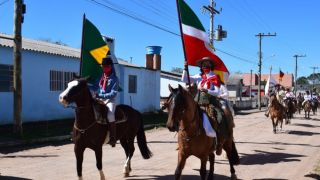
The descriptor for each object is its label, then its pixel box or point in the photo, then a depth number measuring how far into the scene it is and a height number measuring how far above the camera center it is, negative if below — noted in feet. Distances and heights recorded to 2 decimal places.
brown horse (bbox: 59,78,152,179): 27.63 -2.28
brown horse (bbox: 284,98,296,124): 87.94 -3.73
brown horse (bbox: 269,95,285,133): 71.31 -3.43
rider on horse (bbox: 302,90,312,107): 117.04 -2.34
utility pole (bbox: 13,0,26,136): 56.13 +2.47
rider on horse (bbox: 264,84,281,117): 74.18 -0.42
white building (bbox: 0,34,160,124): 67.26 +1.43
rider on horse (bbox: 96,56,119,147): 30.96 -0.14
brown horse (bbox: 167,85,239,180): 24.18 -2.19
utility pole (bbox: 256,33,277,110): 179.89 +13.30
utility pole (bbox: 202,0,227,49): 125.49 +16.53
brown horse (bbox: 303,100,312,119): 113.80 -4.42
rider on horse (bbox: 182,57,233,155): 30.68 -0.31
